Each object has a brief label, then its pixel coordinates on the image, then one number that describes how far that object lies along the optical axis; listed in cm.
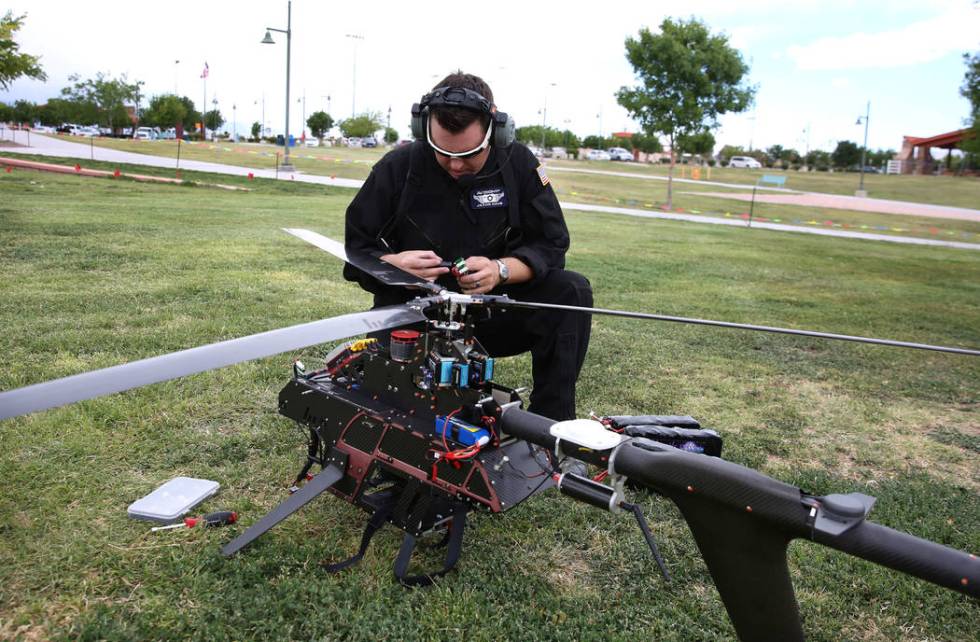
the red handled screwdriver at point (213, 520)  311
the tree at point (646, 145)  8355
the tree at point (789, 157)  8008
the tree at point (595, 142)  10575
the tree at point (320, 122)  9975
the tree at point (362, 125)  8438
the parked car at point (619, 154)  8544
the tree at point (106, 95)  5925
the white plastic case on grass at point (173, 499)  313
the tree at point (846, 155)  7444
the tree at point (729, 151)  9469
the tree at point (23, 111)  8925
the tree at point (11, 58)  2042
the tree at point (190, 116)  8952
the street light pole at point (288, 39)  2967
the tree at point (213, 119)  10538
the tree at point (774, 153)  8788
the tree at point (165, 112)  7469
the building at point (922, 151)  6612
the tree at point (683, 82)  2581
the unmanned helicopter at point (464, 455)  174
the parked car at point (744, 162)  7675
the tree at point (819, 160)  7494
